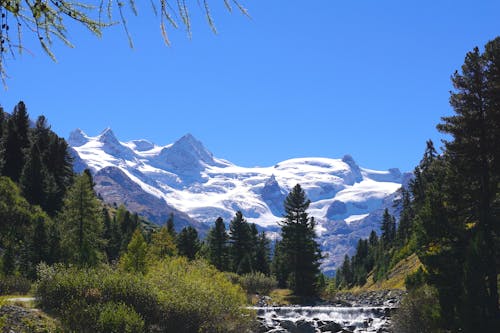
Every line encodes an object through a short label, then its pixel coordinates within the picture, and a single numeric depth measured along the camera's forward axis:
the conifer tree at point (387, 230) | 147.40
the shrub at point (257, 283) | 85.19
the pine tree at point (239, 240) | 104.31
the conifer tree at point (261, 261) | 105.84
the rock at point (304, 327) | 49.53
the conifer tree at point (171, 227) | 112.78
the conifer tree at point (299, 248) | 81.31
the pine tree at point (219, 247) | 103.38
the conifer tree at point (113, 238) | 108.19
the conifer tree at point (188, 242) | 99.62
